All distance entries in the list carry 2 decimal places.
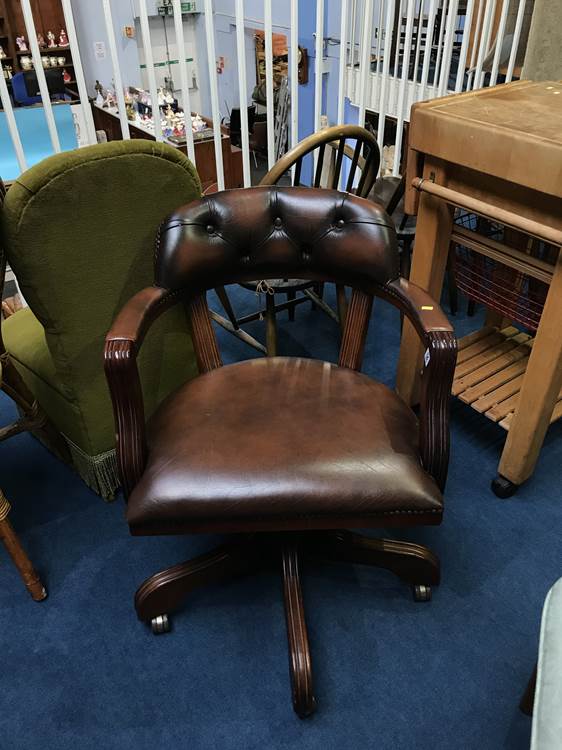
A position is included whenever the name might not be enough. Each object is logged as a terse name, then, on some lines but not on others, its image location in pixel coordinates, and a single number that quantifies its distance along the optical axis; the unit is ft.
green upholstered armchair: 3.95
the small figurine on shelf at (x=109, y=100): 19.71
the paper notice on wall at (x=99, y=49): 17.29
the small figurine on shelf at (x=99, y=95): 20.17
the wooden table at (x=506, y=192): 4.05
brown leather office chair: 3.49
